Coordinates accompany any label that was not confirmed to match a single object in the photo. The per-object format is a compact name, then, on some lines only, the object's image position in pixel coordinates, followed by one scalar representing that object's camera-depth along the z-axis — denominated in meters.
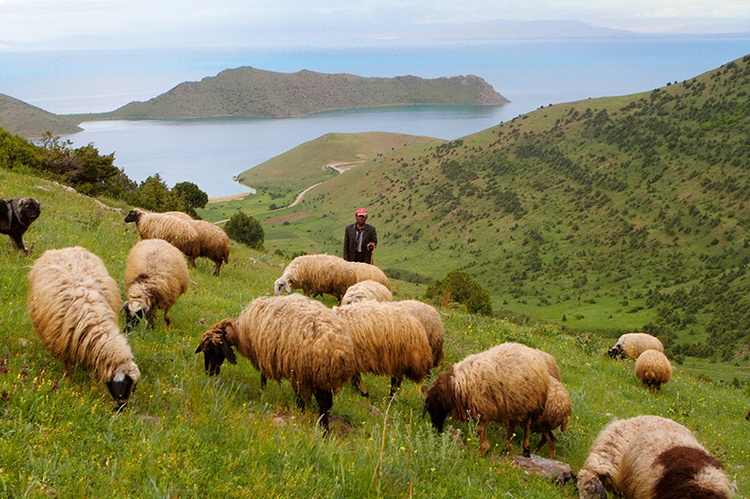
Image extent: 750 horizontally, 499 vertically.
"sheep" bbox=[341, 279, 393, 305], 11.64
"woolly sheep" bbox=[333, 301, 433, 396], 8.69
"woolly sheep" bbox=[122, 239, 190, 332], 8.57
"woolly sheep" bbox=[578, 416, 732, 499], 6.20
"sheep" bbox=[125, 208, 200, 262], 15.56
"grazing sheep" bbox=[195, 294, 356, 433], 6.81
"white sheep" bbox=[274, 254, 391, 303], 15.27
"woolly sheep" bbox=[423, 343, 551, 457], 7.69
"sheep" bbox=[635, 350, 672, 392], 13.87
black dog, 9.77
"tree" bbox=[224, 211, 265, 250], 49.66
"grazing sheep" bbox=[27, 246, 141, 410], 5.78
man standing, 16.03
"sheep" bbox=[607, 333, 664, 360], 17.69
